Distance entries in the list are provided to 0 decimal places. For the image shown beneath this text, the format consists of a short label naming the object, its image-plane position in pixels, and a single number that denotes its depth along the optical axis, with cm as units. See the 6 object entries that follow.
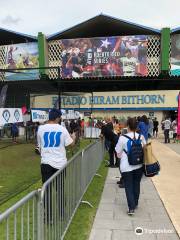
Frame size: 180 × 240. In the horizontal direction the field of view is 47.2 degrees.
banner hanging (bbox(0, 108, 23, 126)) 828
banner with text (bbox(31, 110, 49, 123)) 929
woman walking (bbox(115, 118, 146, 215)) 350
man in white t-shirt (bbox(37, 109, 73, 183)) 310
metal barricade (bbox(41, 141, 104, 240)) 224
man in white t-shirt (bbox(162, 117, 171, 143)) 1340
